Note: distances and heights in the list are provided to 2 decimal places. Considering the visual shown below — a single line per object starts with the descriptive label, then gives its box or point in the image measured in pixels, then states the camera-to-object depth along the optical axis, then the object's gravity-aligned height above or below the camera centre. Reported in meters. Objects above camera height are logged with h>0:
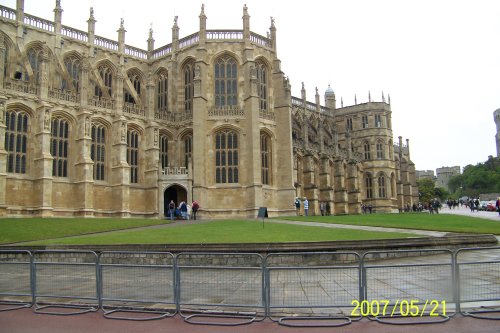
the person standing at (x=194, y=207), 36.52 +0.35
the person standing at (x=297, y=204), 42.44 +0.44
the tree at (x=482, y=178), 103.00 +6.06
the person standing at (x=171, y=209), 36.16 +0.19
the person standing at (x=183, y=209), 35.95 +0.17
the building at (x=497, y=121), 129.04 +23.75
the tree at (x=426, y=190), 104.38 +3.63
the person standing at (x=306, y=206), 43.00 +0.24
